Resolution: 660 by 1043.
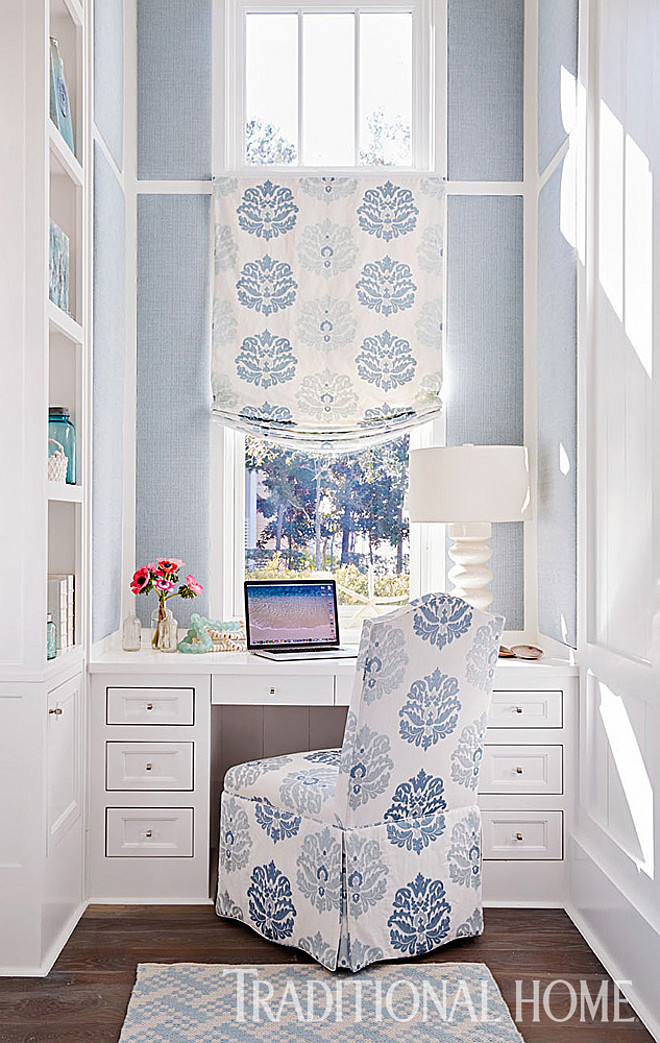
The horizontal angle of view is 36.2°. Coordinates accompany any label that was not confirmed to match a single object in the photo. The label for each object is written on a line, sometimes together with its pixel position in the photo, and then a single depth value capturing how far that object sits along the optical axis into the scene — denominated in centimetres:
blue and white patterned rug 237
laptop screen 358
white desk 322
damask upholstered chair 266
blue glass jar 295
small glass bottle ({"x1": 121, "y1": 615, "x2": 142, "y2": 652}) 350
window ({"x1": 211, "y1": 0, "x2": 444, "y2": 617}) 395
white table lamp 338
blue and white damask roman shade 385
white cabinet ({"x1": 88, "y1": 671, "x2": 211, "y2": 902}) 322
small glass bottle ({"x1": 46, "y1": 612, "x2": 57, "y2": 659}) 280
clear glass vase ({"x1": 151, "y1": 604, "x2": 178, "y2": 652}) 354
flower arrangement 357
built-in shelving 314
